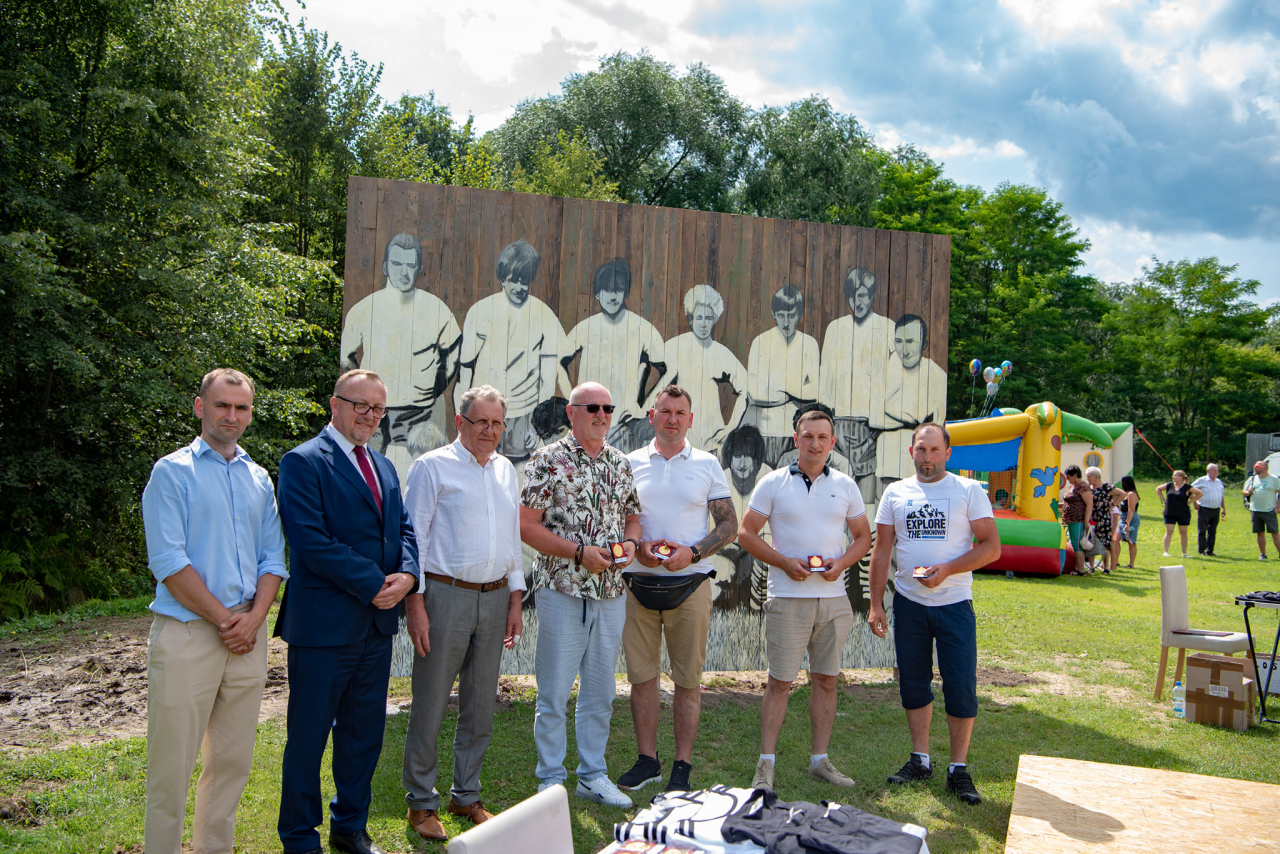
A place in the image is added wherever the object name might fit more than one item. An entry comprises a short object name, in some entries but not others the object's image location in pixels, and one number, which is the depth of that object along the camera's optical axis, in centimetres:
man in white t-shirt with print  433
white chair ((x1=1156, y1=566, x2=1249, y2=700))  606
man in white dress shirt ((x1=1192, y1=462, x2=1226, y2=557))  1480
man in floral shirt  401
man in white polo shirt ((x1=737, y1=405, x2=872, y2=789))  439
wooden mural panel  562
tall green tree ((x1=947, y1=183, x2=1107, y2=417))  3444
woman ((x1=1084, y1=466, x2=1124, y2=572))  1318
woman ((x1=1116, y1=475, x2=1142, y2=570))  1375
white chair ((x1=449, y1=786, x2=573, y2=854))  176
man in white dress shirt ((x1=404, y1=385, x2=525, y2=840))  373
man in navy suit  329
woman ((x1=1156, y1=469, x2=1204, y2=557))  1467
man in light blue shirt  296
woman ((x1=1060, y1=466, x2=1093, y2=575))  1326
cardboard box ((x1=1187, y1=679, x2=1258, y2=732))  563
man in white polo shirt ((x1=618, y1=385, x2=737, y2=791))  430
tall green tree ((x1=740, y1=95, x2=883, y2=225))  2827
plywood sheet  250
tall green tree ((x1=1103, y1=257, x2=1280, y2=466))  3512
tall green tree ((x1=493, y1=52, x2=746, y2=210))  2916
